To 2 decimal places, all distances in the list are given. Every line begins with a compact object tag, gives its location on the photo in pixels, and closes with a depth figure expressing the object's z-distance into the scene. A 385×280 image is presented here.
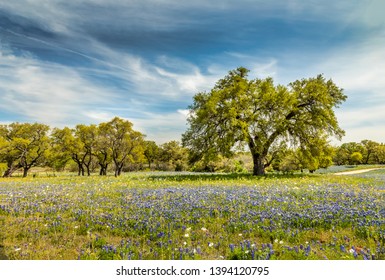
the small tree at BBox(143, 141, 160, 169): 97.69
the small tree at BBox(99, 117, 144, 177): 42.88
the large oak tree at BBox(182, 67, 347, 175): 25.47
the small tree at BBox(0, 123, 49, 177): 50.94
